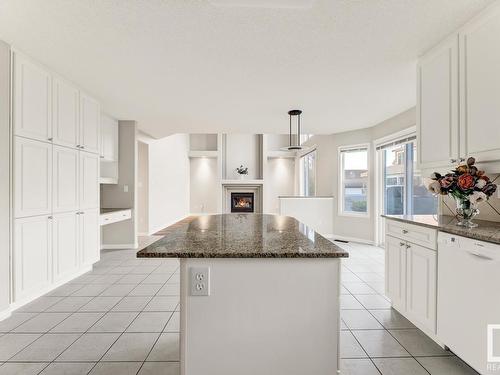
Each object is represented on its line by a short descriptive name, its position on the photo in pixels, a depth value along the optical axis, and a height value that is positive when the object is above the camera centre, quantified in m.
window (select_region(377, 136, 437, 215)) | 3.79 +0.04
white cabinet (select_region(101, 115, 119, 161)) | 4.20 +0.78
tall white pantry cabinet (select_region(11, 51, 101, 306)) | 2.38 +0.06
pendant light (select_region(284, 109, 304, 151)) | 3.76 +1.12
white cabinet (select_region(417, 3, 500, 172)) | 1.71 +0.67
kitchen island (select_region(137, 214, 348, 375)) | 1.19 -0.60
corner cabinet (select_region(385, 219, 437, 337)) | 1.85 -0.69
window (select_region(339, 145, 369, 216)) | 5.22 +0.11
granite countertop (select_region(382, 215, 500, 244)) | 1.46 -0.28
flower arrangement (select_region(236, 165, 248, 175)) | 7.83 +0.45
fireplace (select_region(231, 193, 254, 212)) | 8.09 -0.53
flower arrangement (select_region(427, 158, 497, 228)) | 1.69 -0.01
